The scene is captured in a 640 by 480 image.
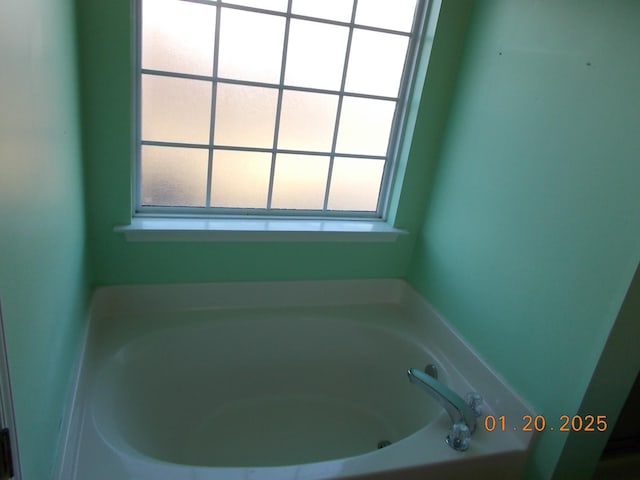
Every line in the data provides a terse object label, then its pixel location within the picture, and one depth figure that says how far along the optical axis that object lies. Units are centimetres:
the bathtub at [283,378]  138
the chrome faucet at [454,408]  132
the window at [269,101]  161
